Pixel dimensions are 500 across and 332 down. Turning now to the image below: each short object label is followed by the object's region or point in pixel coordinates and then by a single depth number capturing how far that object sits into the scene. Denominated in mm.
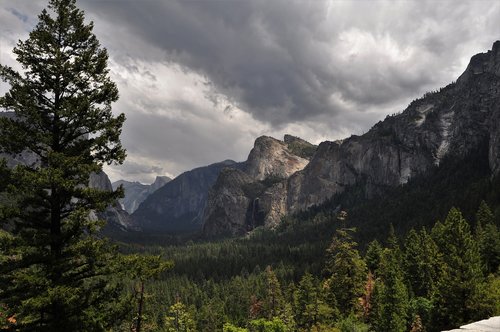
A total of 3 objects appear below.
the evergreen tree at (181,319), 61141
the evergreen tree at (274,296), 75312
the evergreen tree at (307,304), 60719
